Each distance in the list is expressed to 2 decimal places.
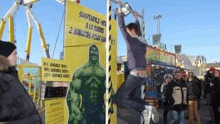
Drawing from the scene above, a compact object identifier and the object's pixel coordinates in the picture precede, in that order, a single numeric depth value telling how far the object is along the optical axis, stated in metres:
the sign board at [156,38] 24.83
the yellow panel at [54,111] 3.51
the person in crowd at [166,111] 8.12
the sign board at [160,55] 12.71
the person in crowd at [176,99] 6.43
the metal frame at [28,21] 19.81
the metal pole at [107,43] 4.31
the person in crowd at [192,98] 8.03
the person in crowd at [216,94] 7.95
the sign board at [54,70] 3.44
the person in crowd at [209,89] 8.22
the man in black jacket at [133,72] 4.67
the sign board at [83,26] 3.95
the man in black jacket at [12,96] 2.38
